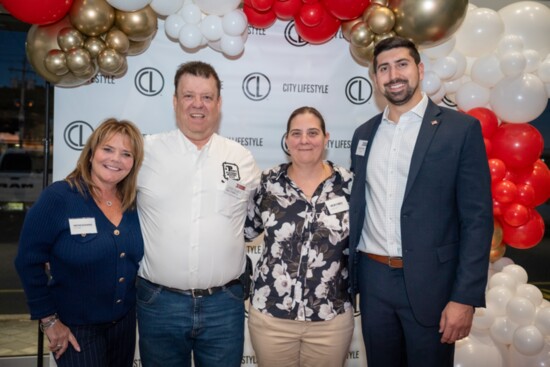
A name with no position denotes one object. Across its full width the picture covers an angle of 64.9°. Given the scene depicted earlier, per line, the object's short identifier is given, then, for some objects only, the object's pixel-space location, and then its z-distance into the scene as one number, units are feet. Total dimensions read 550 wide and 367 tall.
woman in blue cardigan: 5.73
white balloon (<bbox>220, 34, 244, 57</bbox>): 8.96
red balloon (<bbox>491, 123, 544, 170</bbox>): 8.90
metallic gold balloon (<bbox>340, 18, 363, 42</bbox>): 8.96
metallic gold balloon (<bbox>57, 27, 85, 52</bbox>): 7.97
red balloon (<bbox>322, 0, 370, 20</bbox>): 8.51
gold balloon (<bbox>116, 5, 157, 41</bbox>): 8.23
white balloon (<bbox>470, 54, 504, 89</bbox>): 9.04
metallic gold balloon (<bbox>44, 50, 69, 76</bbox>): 7.95
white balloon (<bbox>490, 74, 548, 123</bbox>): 8.97
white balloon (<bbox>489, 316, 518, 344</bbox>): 8.84
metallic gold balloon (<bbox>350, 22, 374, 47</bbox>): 8.60
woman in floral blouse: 6.55
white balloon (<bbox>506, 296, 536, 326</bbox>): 8.68
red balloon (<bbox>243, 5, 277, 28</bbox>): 9.03
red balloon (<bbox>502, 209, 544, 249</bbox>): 9.19
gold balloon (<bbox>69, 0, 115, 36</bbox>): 7.89
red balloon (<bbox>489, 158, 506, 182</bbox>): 8.75
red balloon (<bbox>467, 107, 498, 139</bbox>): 9.09
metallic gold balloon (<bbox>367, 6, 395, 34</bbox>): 8.36
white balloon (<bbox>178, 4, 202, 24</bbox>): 8.85
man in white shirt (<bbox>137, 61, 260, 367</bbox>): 6.49
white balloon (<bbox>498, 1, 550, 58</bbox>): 9.15
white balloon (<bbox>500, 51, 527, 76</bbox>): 8.76
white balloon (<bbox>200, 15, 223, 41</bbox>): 8.84
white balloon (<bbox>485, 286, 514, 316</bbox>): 8.99
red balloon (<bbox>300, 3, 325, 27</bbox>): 8.80
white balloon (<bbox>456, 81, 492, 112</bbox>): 9.40
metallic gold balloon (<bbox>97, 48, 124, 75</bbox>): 8.12
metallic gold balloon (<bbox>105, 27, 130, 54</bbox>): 8.21
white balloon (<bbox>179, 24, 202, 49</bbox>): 8.79
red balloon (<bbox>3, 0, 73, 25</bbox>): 7.46
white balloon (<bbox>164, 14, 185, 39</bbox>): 8.91
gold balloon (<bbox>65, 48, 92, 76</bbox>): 7.90
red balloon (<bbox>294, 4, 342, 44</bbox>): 9.05
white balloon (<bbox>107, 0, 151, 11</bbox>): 7.89
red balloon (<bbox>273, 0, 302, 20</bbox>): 8.78
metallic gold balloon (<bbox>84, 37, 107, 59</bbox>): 8.11
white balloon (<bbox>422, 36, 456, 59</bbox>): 9.10
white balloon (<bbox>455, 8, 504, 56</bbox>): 9.02
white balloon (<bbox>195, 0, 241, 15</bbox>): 8.70
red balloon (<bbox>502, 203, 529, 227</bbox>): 8.84
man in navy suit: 5.85
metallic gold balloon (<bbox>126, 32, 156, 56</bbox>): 8.77
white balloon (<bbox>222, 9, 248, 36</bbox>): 8.77
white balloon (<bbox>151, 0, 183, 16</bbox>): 8.52
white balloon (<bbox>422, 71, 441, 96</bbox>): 8.96
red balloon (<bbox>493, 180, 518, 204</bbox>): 8.71
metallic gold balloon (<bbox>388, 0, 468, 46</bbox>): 8.17
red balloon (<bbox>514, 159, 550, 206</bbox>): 9.14
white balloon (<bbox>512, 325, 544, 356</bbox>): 8.47
